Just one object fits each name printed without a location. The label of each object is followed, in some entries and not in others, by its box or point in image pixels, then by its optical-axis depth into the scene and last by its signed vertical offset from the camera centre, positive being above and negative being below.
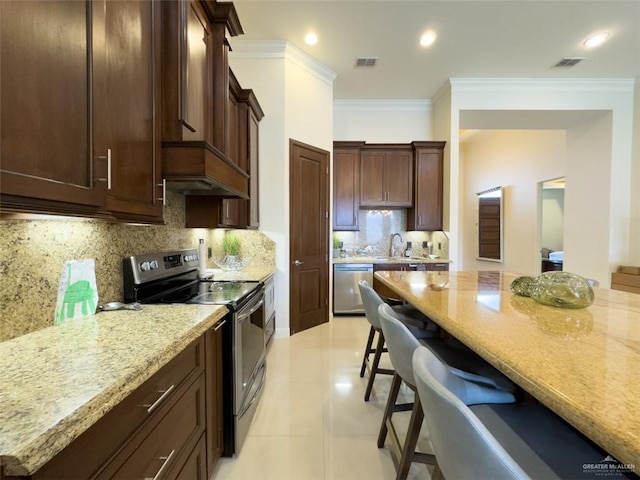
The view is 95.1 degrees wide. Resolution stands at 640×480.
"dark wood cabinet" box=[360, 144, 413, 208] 4.64 +0.94
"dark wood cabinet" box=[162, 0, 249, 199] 1.48 +0.80
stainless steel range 1.62 -0.44
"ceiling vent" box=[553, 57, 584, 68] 3.72 +2.26
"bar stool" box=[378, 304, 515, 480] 1.06 -0.58
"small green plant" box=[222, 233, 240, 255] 3.21 -0.10
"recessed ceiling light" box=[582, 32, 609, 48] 3.30 +2.28
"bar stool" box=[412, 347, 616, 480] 0.60 -0.56
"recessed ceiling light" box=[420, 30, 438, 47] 3.27 +2.26
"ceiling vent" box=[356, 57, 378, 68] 3.69 +2.23
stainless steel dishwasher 4.27 -0.76
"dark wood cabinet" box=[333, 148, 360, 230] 4.55 +0.74
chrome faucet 4.87 -0.20
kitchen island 0.56 -0.34
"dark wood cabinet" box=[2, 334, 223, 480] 0.66 -0.60
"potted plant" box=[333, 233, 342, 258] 4.81 -0.18
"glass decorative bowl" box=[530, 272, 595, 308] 1.35 -0.26
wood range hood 1.47 +0.37
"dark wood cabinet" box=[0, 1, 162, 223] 0.75 +0.41
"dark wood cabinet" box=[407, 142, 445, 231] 4.53 +0.75
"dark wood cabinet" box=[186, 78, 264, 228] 2.50 +0.64
